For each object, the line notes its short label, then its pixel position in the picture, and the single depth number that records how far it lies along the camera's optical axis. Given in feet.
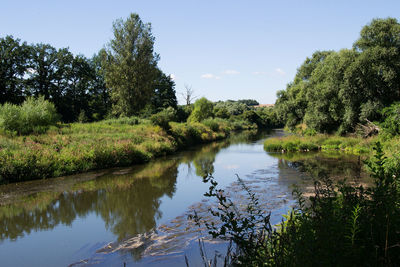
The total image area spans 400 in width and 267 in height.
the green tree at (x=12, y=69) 130.82
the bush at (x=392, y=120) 63.16
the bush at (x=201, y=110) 172.03
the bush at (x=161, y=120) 89.92
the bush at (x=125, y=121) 103.55
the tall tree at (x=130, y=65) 124.98
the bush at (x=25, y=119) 61.82
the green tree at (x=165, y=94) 187.61
